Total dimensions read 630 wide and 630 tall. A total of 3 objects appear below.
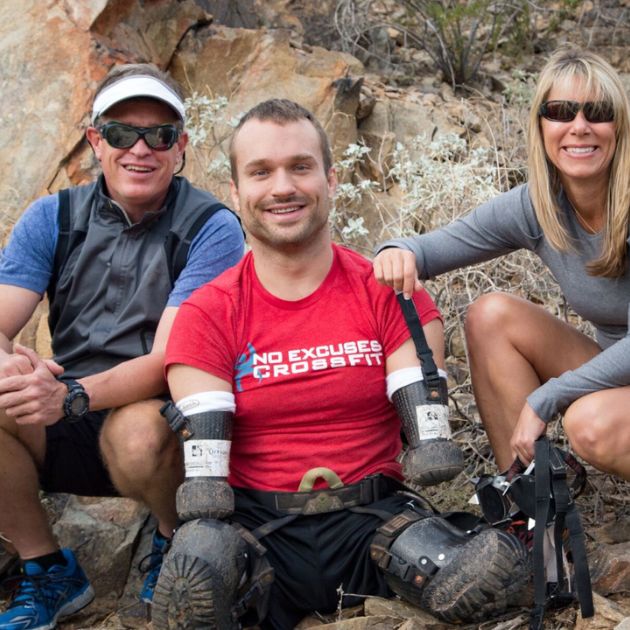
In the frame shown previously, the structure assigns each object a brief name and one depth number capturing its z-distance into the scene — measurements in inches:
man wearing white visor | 149.4
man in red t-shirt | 130.0
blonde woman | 129.4
